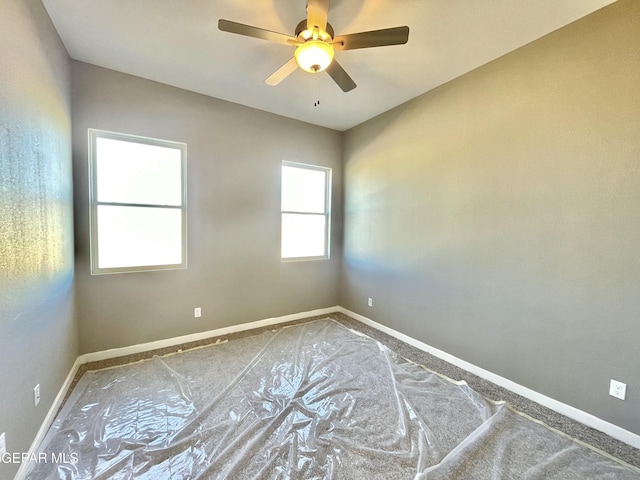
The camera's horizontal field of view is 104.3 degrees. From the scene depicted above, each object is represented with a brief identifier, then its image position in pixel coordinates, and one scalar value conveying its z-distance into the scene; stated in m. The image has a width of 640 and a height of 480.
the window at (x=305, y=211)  3.74
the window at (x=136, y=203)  2.54
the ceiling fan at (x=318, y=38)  1.54
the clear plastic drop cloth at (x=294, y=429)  1.43
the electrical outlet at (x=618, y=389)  1.69
